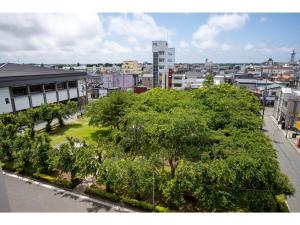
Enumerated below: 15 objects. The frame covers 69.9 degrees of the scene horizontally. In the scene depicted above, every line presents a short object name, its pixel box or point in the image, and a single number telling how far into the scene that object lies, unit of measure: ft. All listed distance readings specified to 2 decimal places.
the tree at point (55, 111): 81.00
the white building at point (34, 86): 92.89
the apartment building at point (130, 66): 304.09
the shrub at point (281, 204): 35.37
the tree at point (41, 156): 45.91
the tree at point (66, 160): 41.87
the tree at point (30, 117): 70.99
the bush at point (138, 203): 37.01
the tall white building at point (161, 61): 186.60
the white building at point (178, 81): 178.81
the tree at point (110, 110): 70.18
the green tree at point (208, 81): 122.00
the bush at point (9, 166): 51.19
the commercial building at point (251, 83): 159.94
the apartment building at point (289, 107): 87.51
